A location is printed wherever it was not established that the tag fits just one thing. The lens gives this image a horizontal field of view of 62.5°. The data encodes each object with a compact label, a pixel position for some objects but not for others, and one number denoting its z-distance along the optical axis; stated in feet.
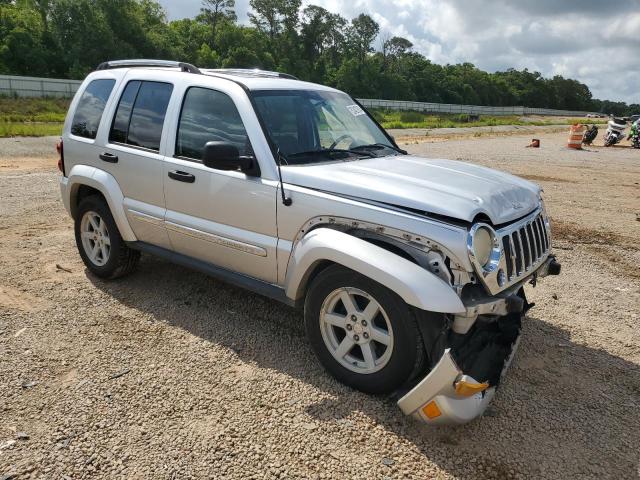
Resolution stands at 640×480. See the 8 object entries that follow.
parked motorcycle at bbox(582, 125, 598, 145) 86.21
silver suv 9.69
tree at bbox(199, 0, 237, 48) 307.64
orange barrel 76.18
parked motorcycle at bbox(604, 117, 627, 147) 85.76
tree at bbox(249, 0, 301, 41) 341.82
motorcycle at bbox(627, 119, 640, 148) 81.61
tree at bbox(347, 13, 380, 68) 382.83
